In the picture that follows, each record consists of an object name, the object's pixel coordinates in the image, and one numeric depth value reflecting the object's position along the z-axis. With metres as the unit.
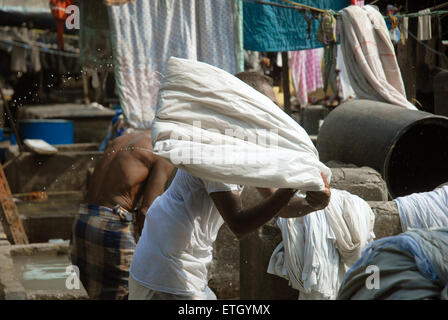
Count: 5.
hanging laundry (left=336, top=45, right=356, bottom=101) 12.78
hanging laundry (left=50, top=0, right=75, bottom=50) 9.38
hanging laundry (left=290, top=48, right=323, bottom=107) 13.02
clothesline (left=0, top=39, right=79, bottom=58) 17.55
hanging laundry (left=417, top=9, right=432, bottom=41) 9.55
